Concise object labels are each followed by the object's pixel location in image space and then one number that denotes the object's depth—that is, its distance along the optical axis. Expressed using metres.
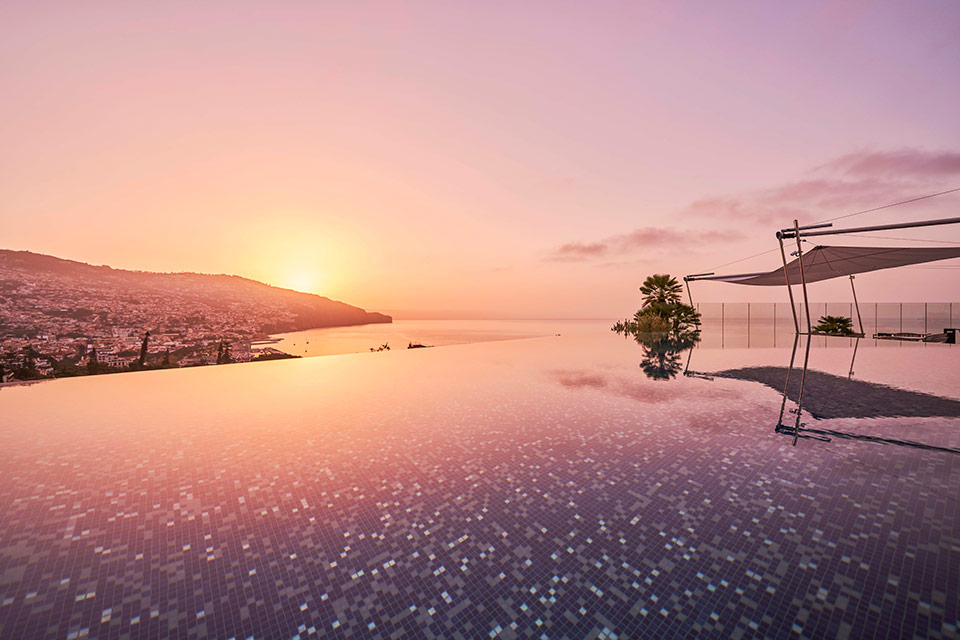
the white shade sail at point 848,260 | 10.55
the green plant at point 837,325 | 20.51
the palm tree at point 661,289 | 23.66
